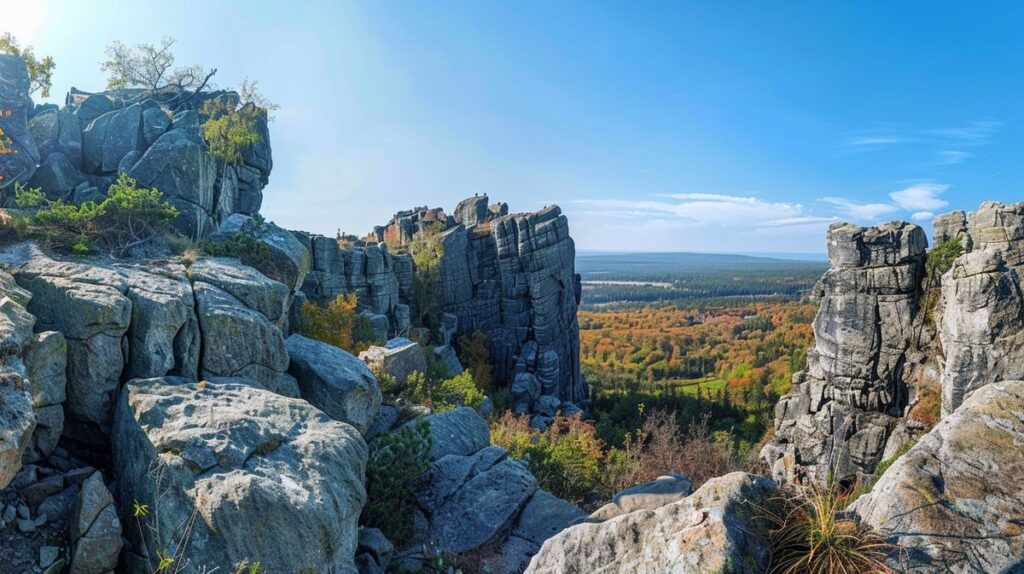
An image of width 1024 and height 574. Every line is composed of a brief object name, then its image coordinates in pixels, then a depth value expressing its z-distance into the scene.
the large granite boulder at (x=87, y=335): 7.14
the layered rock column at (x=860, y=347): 27.42
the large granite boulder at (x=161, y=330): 7.71
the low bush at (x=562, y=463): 12.69
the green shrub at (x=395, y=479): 8.45
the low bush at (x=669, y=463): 14.22
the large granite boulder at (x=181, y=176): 14.47
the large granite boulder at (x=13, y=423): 4.88
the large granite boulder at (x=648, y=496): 7.36
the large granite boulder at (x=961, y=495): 4.09
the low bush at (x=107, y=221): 9.36
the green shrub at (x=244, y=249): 11.66
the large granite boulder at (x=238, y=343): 8.48
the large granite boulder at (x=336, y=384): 9.86
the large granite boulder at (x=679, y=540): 4.28
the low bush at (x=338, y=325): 16.31
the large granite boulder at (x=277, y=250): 12.31
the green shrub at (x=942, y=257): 26.02
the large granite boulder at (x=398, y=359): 15.45
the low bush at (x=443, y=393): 14.87
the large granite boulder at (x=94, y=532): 5.39
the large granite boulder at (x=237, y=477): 5.55
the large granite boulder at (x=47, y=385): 6.42
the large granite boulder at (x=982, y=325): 19.89
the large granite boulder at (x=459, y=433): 11.41
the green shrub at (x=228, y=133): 23.48
